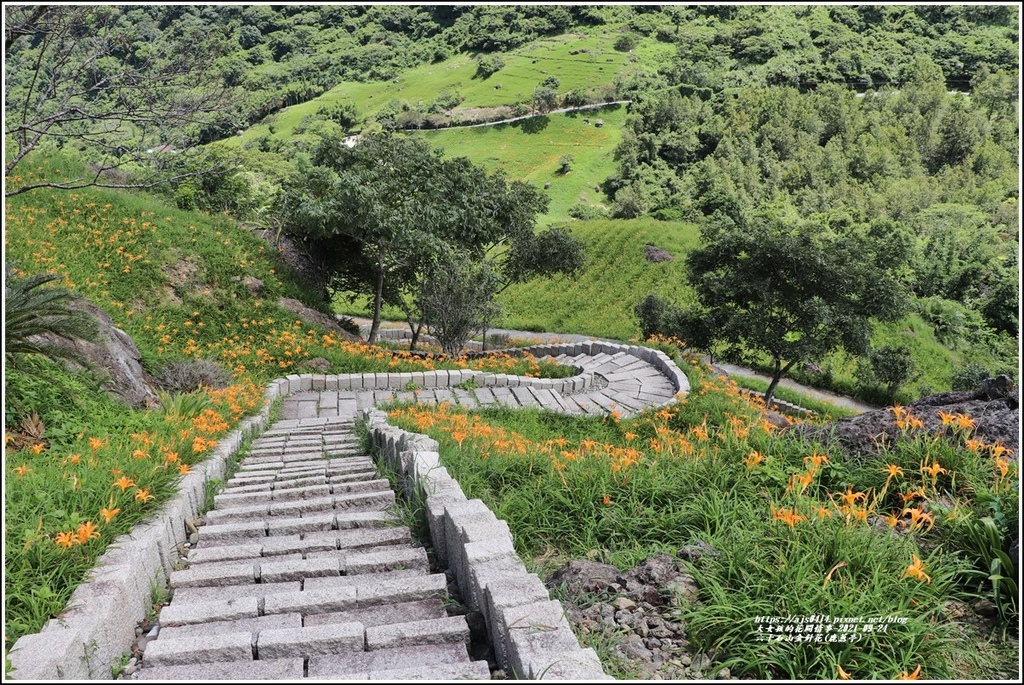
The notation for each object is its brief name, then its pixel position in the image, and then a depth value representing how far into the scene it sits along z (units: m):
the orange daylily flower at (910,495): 3.10
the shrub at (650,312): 23.61
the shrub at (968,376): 20.19
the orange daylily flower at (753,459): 3.76
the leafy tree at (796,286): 15.70
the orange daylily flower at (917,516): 2.58
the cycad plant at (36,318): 4.14
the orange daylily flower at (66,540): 2.96
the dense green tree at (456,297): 13.95
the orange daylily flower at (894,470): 3.12
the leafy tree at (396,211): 14.23
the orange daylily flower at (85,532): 2.97
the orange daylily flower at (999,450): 3.37
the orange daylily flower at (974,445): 3.47
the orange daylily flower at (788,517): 2.65
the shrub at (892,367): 20.64
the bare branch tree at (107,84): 4.17
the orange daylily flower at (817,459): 3.56
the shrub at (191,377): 8.92
